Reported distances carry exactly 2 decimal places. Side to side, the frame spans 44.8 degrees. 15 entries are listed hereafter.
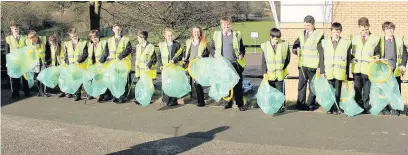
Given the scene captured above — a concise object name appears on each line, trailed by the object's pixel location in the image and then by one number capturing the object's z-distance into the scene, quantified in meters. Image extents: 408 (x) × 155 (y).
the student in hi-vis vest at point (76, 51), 9.52
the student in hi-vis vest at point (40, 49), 10.02
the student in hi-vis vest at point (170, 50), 8.66
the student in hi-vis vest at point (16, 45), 10.20
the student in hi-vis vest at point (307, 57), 7.89
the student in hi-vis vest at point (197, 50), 8.44
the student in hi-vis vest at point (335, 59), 7.57
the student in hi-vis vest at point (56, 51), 9.91
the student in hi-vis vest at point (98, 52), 9.36
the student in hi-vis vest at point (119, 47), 9.08
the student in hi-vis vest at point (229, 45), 8.18
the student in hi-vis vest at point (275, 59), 7.87
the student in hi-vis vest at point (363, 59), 7.55
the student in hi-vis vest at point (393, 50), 7.50
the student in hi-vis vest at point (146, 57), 8.81
